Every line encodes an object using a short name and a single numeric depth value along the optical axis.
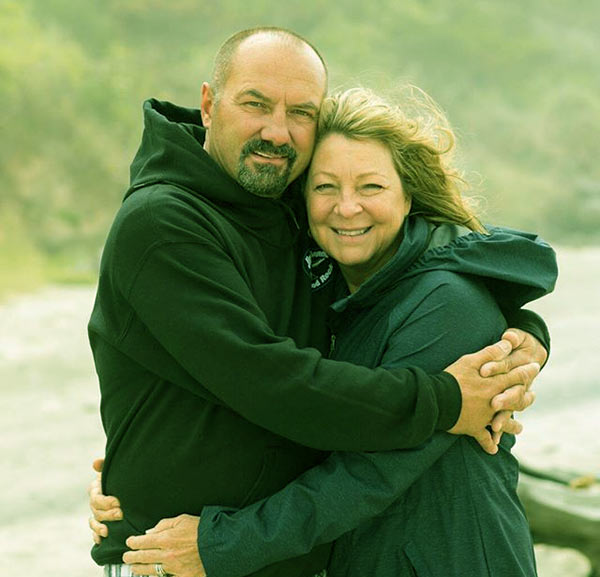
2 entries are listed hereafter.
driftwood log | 3.34
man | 2.22
